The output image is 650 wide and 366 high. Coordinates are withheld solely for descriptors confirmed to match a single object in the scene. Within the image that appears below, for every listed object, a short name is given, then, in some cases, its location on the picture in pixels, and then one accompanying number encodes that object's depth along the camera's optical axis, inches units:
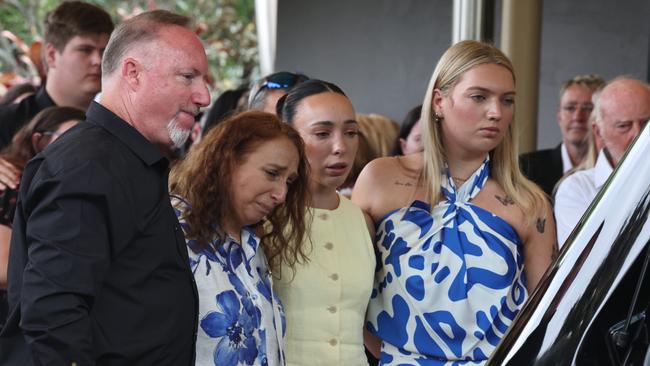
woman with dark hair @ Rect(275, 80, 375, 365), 232.8
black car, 124.4
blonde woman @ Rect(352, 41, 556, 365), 235.6
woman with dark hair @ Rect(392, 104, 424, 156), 425.3
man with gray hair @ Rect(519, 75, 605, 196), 452.9
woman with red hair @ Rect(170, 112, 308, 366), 204.6
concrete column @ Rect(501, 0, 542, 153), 526.0
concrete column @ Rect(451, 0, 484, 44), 558.0
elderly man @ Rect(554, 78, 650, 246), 337.2
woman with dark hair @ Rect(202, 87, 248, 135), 410.4
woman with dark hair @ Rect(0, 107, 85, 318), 287.4
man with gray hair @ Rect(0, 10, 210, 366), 164.6
